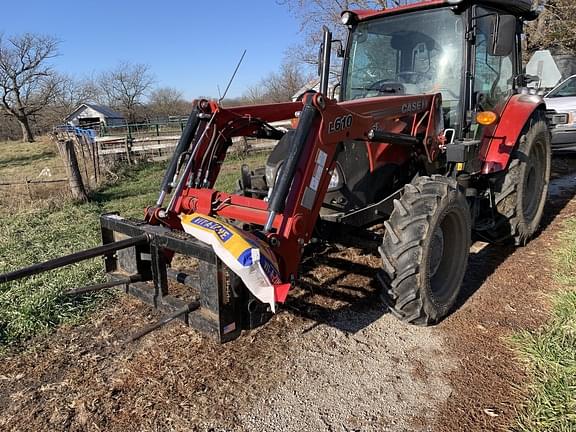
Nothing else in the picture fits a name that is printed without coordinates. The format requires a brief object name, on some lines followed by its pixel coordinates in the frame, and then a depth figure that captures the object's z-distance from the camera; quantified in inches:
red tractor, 107.0
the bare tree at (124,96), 2613.2
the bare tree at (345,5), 671.1
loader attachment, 102.8
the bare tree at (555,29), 550.6
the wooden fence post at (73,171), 331.9
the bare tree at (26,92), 1881.2
